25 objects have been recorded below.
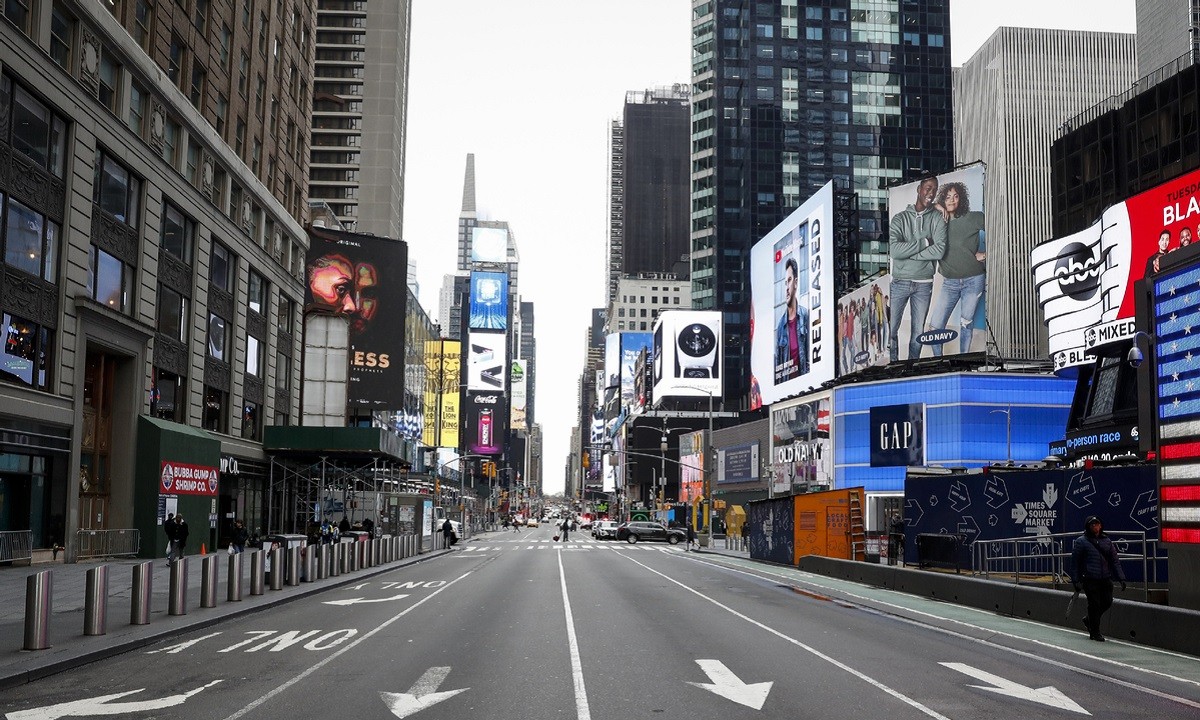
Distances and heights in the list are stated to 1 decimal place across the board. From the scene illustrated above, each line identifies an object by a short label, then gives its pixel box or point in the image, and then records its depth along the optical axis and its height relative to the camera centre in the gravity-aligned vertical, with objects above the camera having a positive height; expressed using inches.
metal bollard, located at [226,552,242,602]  916.6 -95.0
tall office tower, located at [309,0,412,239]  5068.9 +1719.0
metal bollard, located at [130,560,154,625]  723.4 -85.3
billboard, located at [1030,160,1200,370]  1400.1 +318.0
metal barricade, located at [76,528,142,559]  1504.7 -101.9
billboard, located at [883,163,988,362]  3036.4 +616.0
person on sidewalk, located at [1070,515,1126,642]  682.8 -50.0
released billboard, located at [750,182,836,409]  3585.1 +637.4
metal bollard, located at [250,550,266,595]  1002.1 -91.1
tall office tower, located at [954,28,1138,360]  6668.3 +2438.7
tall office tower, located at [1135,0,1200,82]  4052.7 +1772.3
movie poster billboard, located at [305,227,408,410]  2719.0 +452.2
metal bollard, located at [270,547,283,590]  1073.5 -95.6
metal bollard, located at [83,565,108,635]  656.4 -80.5
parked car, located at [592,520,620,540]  3400.6 -160.8
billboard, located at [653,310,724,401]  6314.0 +748.3
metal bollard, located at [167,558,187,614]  787.4 -86.7
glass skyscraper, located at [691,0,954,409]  6491.1 +2256.4
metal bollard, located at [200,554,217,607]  866.1 -87.8
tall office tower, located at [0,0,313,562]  1323.8 +326.1
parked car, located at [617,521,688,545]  3110.5 -150.4
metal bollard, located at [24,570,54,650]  581.6 -73.6
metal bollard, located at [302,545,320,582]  1204.5 -99.5
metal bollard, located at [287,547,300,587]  1147.9 -101.0
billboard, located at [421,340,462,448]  4909.0 +460.5
